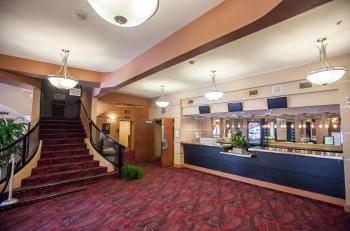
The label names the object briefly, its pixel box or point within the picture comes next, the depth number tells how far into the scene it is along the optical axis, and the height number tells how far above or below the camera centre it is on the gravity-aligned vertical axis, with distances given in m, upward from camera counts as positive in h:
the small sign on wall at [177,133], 8.16 -0.37
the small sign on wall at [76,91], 8.30 +1.65
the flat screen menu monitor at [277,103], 4.95 +0.67
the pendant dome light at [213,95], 5.34 +0.96
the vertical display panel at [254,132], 9.62 -0.39
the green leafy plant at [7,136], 3.97 -0.26
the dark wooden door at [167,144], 8.09 -0.91
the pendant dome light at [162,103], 7.27 +0.94
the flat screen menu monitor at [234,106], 5.96 +0.67
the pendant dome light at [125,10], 1.32 +0.92
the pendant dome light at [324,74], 3.11 +0.96
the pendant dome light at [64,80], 4.07 +1.08
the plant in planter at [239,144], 6.02 -0.67
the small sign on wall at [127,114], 9.89 +0.65
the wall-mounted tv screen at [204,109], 7.01 +0.66
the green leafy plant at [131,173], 5.73 -1.62
